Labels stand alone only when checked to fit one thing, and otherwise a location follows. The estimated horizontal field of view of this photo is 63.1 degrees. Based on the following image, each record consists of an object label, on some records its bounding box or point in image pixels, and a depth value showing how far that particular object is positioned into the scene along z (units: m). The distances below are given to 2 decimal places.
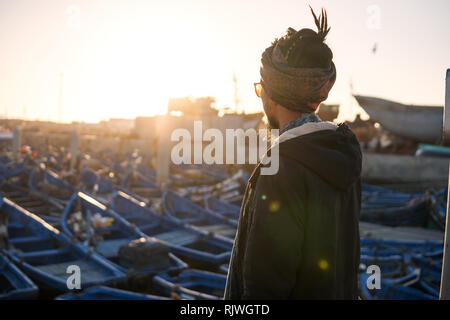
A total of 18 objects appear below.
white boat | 26.70
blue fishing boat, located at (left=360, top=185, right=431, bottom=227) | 14.34
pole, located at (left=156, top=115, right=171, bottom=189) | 18.59
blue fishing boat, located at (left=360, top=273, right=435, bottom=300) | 6.61
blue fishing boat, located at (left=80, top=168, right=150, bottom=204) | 18.02
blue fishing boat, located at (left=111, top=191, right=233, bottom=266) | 8.95
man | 1.42
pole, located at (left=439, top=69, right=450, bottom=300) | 1.87
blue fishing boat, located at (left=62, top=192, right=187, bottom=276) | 7.35
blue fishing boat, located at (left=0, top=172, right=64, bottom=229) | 14.06
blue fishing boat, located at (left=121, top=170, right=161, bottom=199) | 18.92
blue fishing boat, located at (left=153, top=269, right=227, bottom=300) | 6.86
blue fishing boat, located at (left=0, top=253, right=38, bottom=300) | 5.89
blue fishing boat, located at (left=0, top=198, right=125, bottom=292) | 6.91
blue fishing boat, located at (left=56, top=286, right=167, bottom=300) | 5.92
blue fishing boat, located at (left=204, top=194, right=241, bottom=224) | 13.52
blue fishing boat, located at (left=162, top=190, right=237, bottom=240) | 11.07
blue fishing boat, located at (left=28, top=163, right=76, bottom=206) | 16.03
